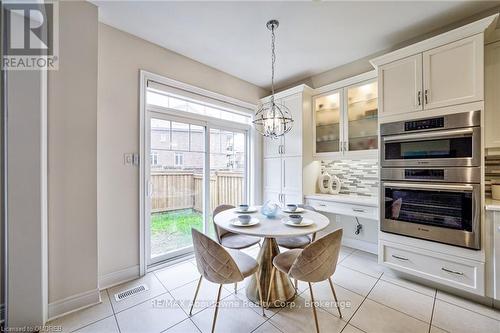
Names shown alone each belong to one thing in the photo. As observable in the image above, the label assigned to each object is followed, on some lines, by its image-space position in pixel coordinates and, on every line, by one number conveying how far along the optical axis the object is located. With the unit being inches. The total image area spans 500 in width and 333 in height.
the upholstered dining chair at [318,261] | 57.3
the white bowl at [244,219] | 69.3
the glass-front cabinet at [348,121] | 108.5
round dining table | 65.1
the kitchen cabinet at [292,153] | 125.8
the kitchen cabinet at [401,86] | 83.3
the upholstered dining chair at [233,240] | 85.2
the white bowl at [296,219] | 69.5
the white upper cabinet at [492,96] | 77.0
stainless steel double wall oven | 71.7
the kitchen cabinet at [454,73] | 71.3
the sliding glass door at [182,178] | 103.6
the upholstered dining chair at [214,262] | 56.8
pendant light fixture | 83.2
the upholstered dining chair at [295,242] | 84.4
